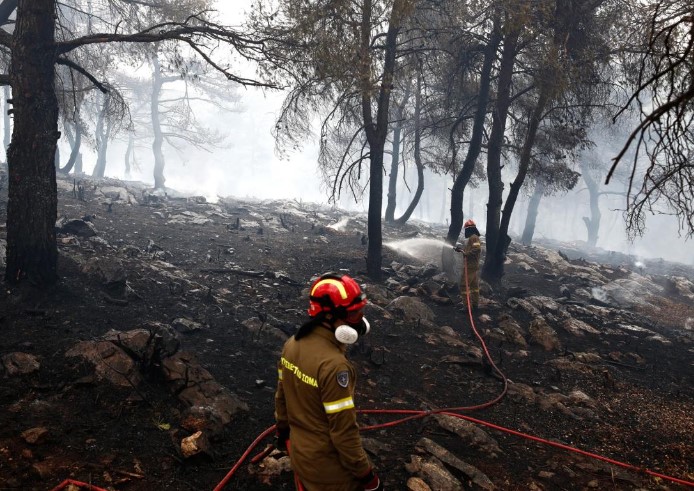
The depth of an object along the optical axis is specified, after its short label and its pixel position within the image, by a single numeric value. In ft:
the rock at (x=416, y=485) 10.83
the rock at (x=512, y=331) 23.29
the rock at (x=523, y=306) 28.43
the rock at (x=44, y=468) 9.20
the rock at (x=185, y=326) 18.92
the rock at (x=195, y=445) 10.66
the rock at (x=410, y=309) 24.93
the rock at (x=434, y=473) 10.99
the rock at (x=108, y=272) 20.93
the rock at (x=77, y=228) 29.48
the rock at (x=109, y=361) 13.08
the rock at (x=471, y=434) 13.30
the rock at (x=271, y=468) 10.59
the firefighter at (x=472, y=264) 27.40
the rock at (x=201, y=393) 12.59
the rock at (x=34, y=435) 10.07
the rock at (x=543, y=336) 22.98
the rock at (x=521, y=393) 17.07
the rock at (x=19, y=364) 12.78
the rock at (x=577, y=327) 25.71
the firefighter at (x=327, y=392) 6.80
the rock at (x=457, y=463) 11.47
